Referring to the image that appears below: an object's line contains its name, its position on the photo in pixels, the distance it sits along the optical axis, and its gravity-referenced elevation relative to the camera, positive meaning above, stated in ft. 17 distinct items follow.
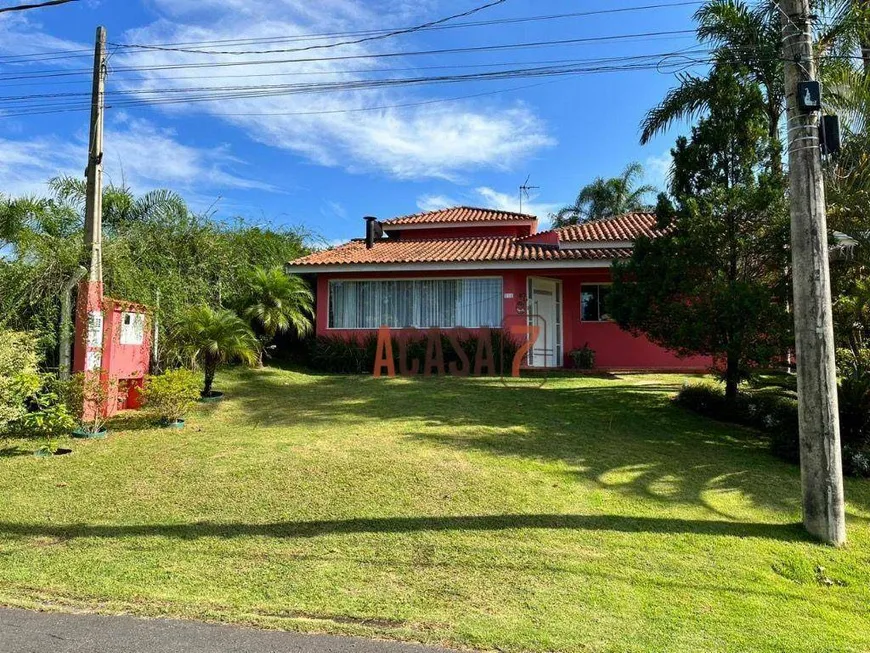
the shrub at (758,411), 25.03 -2.94
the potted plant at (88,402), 24.90 -2.04
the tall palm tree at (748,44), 33.91 +18.89
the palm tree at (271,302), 44.91 +4.20
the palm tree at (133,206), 43.45 +11.56
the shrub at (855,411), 24.64 -2.42
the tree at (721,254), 27.32 +5.21
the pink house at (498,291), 47.80 +5.46
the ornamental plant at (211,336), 31.19 +1.01
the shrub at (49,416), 23.12 -2.48
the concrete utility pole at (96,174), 26.66 +8.49
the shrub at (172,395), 25.94 -1.81
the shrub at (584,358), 48.83 -0.29
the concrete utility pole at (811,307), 16.61 +1.39
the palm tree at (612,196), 104.32 +28.84
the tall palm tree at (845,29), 35.29 +19.98
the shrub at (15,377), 22.33 -0.85
